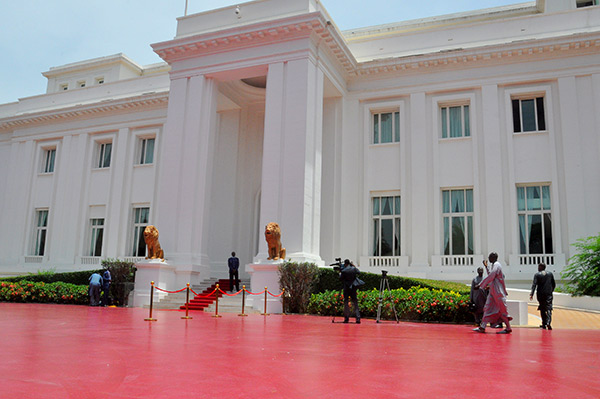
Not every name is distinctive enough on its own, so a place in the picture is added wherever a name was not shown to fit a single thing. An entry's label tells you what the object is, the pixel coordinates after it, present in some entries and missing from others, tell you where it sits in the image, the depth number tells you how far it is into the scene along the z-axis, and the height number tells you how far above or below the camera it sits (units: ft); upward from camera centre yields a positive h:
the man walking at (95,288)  63.46 -2.57
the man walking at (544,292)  41.43 -1.03
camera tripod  45.56 -2.63
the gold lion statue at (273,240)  59.57 +3.58
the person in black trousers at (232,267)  66.12 +0.44
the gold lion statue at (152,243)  64.20 +3.10
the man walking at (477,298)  42.50 -1.73
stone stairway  57.36 -3.69
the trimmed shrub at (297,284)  55.93 -1.28
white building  66.69 +18.69
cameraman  44.68 -0.79
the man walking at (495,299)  37.04 -1.50
